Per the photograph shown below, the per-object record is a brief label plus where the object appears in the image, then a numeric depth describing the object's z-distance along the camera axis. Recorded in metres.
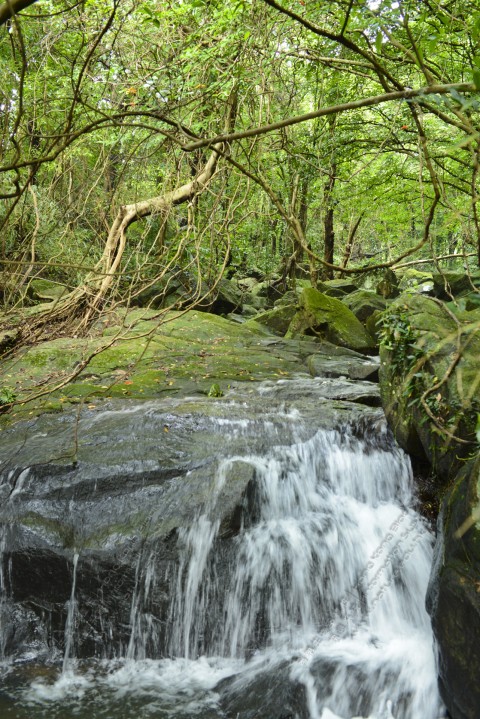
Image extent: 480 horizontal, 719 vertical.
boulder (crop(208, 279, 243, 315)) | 14.17
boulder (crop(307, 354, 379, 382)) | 8.40
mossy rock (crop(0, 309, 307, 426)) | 7.22
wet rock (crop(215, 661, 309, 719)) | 3.49
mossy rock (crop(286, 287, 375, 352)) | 10.71
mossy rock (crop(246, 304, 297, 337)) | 12.25
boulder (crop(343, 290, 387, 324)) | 12.42
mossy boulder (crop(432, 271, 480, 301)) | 11.47
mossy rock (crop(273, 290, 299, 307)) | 14.61
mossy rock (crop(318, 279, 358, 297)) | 15.48
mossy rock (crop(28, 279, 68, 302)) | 11.64
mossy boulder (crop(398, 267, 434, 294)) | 14.87
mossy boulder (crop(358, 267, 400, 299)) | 15.07
